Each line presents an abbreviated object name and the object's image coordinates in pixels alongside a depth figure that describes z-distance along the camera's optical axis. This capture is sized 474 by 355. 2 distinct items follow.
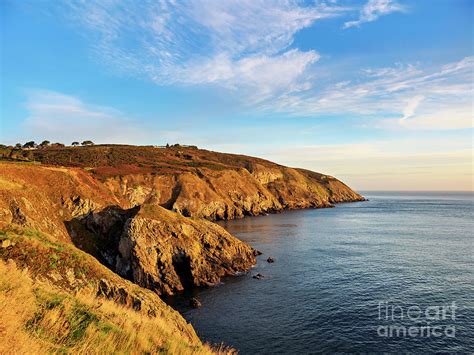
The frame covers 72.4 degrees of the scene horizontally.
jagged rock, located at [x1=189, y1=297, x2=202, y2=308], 37.56
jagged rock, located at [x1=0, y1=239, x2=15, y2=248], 21.35
